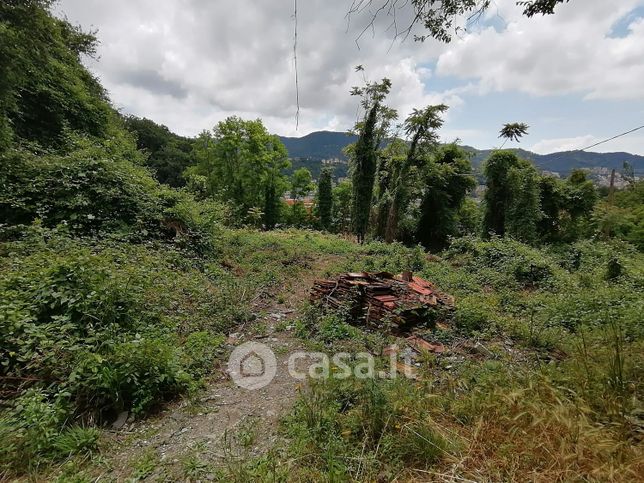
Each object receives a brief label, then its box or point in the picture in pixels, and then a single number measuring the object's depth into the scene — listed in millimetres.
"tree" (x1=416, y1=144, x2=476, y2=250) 20630
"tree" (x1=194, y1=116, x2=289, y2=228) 28984
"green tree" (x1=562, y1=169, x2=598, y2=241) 18141
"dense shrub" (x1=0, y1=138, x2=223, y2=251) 6297
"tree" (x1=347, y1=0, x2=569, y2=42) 2855
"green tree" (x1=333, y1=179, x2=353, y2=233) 38812
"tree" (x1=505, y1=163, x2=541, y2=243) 16500
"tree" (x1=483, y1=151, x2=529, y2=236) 17817
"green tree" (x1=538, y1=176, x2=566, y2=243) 18484
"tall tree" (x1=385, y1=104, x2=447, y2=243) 16672
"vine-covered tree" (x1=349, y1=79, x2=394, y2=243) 17188
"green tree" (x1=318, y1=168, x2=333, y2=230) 36562
